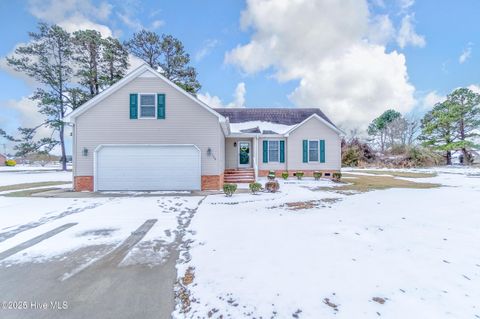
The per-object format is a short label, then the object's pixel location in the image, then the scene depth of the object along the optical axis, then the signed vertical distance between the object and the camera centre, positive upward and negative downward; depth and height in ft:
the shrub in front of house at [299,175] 49.65 -3.59
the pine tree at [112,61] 71.72 +33.59
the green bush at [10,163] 167.73 -2.17
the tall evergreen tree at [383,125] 131.13 +21.14
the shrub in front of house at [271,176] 44.46 -3.52
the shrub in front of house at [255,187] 32.60 -4.15
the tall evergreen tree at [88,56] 71.51 +35.64
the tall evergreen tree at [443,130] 95.54 +13.58
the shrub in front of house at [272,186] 34.19 -4.30
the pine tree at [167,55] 70.38 +34.74
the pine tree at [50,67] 71.10 +31.23
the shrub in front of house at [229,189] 30.50 -4.14
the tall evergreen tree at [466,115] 93.56 +19.12
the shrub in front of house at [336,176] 47.10 -3.82
